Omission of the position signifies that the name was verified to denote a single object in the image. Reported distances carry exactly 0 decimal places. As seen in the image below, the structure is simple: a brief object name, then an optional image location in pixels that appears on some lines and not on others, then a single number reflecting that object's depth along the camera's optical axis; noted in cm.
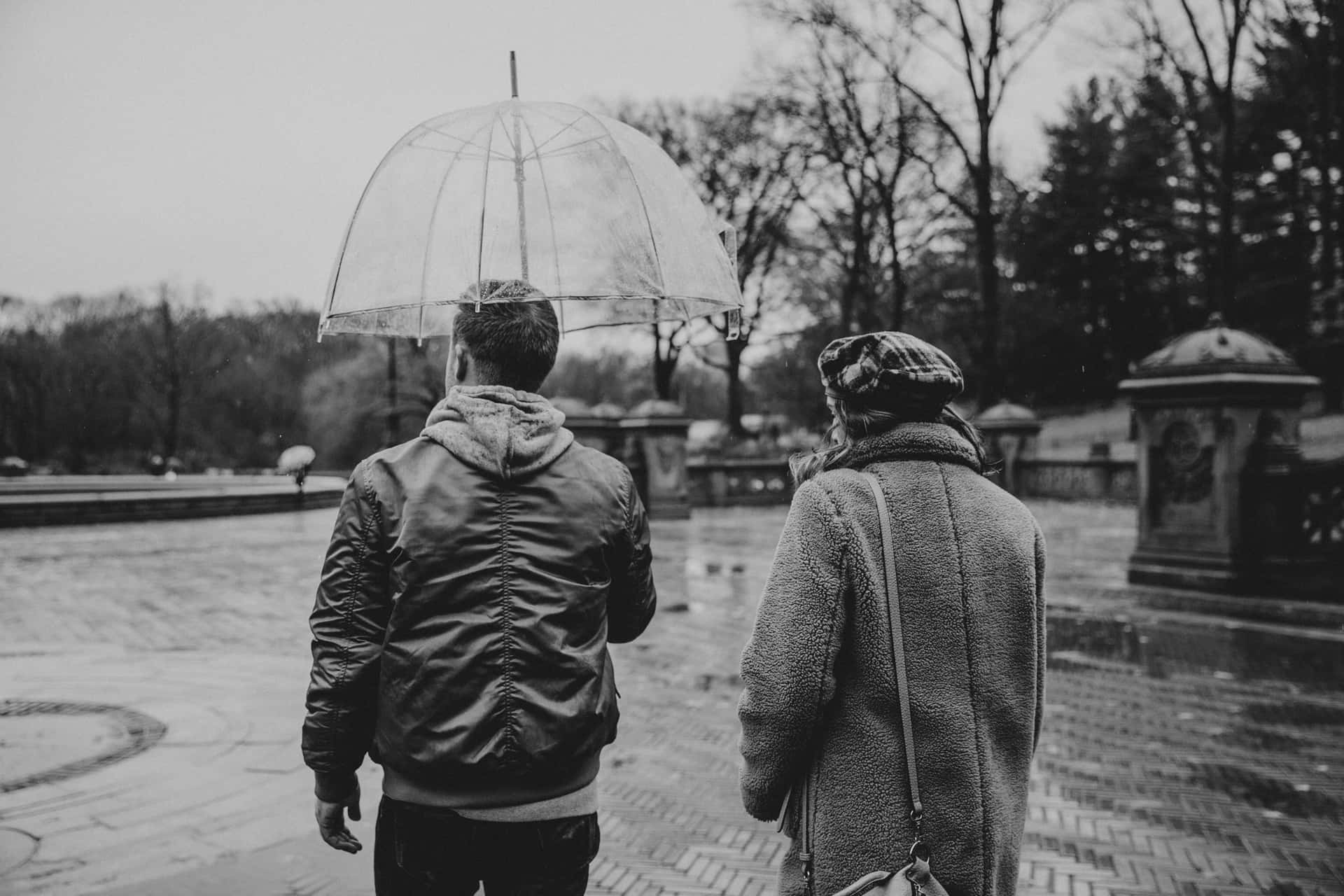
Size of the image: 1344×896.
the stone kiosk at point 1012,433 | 2595
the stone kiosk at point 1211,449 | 1138
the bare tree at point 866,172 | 2580
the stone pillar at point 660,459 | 2216
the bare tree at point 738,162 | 3006
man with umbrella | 209
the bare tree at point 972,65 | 2259
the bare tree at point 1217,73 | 1947
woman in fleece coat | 197
